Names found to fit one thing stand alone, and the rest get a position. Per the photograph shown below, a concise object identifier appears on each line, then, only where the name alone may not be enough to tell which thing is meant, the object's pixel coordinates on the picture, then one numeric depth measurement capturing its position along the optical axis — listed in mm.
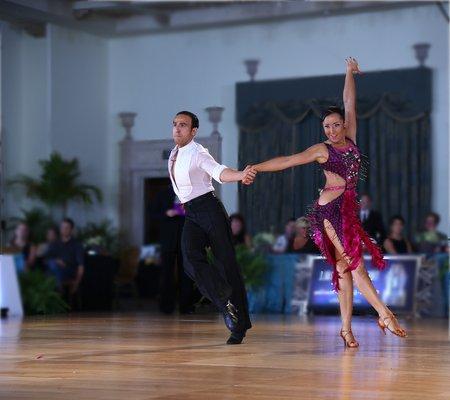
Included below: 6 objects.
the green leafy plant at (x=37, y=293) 12070
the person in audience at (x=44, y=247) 13031
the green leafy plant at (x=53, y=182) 16625
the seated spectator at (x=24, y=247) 12696
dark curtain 15430
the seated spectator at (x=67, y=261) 13070
